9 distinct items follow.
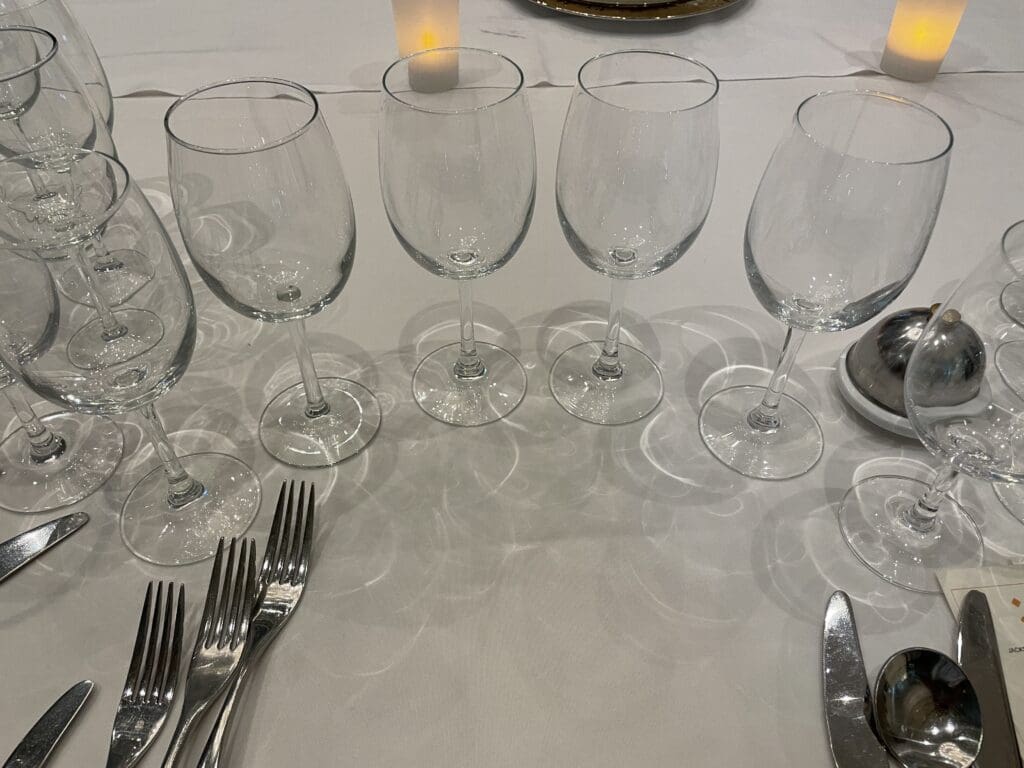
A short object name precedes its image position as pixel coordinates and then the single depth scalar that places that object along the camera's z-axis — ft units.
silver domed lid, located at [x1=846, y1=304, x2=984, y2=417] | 2.35
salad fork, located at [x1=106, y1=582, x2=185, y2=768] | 1.70
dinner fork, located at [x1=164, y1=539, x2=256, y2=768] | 1.71
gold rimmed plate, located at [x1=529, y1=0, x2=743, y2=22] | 4.04
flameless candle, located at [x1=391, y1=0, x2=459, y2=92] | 3.51
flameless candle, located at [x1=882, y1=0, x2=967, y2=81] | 3.61
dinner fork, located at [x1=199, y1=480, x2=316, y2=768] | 1.76
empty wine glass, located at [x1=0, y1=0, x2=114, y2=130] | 2.77
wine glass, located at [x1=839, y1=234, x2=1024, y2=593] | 1.73
